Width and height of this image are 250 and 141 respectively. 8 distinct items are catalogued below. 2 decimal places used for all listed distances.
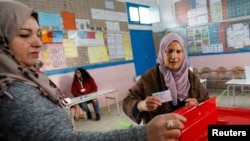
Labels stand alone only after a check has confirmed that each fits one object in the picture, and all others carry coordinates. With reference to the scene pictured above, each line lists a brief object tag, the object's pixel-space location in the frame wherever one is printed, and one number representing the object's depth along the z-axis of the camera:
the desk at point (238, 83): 3.96
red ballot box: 1.06
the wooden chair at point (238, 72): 5.71
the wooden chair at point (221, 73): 6.09
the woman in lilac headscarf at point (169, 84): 1.57
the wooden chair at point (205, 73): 6.35
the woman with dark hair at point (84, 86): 4.66
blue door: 6.67
